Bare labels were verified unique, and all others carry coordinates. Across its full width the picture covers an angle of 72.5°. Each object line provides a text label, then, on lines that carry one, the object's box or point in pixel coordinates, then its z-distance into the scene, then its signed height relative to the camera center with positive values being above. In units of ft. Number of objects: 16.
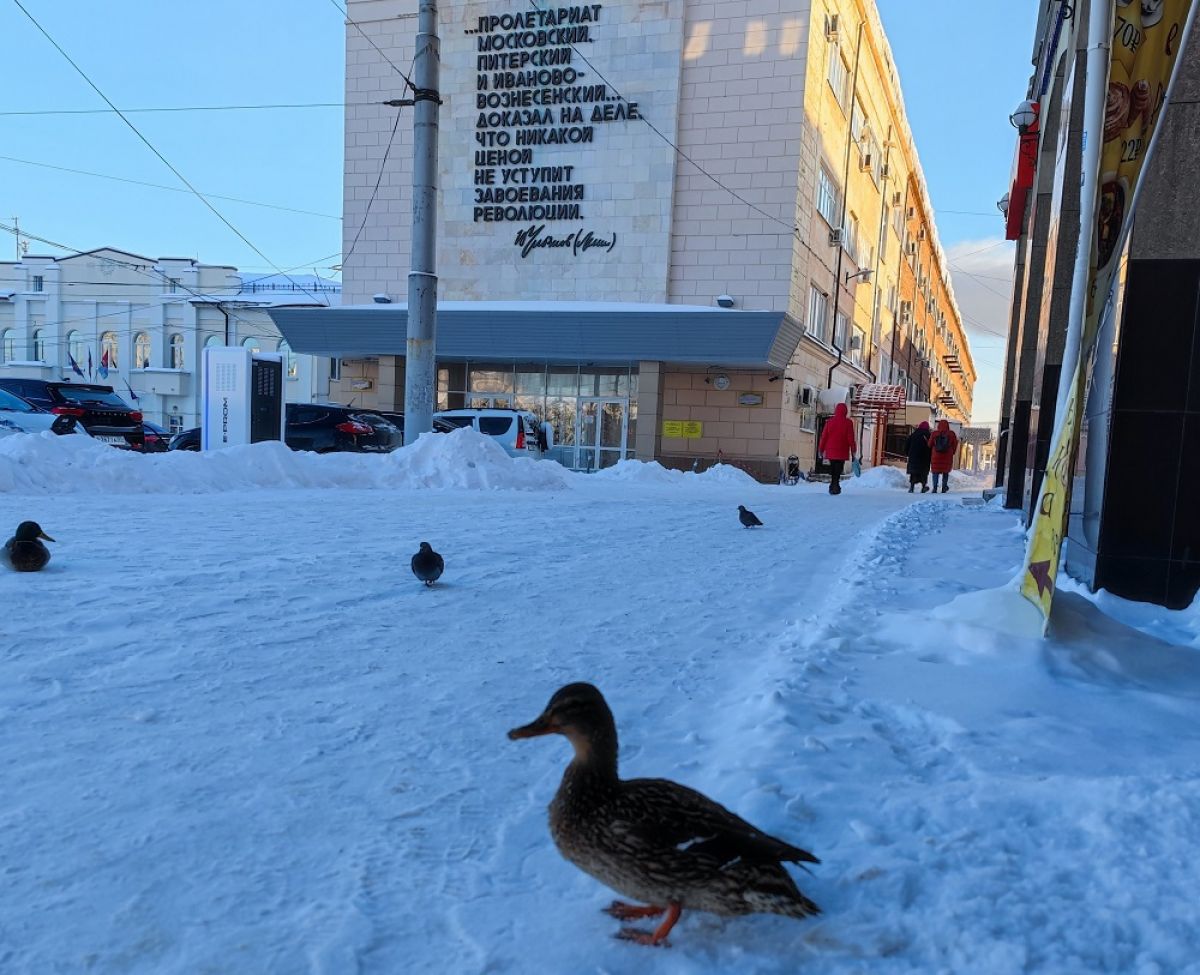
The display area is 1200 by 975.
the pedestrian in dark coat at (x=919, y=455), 63.36 -1.85
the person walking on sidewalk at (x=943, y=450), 63.00 -1.37
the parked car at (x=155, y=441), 73.56 -4.41
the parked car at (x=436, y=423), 59.13 -1.24
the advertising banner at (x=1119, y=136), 13.20 +4.93
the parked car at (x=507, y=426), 61.16 -1.22
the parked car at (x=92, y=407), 51.60 -1.15
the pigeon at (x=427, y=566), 17.22 -3.35
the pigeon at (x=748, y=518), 30.40 -3.54
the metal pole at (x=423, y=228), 45.34 +9.94
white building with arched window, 139.44 +12.10
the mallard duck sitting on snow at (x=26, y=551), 16.25 -3.28
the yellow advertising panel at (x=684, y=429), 78.07 -0.99
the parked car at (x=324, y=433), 56.39 -2.16
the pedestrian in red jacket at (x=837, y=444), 54.44 -1.16
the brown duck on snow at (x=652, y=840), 5.74 -3.02
